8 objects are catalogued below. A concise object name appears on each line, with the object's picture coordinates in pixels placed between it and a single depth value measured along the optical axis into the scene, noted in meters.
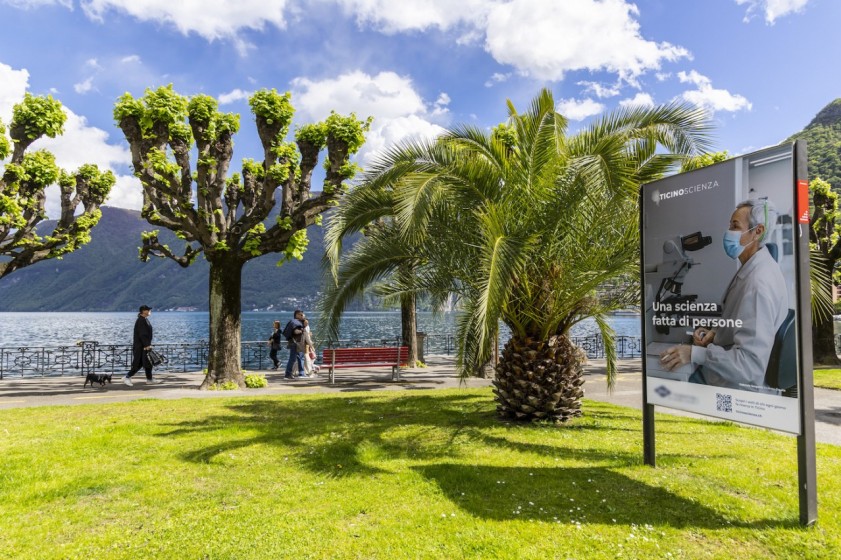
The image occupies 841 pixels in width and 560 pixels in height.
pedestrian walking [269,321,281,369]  17.56
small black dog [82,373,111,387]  12.91
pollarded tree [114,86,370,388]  12.11
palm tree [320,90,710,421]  7.27
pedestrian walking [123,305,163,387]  13.22
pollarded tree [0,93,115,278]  12.69
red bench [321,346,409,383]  13.65
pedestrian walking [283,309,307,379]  14.92
